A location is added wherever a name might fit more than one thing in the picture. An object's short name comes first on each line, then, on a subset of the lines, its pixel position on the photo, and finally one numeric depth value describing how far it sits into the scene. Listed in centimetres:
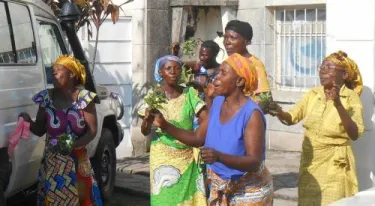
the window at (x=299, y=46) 1148
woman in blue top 493
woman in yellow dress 605
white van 659
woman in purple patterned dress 648
